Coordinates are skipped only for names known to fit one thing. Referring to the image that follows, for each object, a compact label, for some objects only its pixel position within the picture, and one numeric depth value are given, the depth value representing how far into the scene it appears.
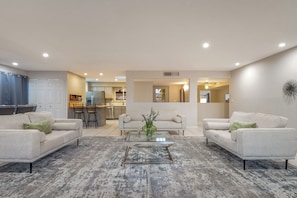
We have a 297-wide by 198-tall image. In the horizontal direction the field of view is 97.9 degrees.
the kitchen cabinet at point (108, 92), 8.82
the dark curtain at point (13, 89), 4.82
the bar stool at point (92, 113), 5.75
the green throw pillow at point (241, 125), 2.61
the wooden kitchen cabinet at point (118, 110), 8.09
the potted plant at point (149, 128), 2.90
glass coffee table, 2.48
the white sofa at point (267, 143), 2.17
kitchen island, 5.84
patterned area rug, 1.63
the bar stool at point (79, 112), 5.74
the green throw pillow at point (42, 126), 2.63
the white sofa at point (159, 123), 4.32
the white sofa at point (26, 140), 2.05
